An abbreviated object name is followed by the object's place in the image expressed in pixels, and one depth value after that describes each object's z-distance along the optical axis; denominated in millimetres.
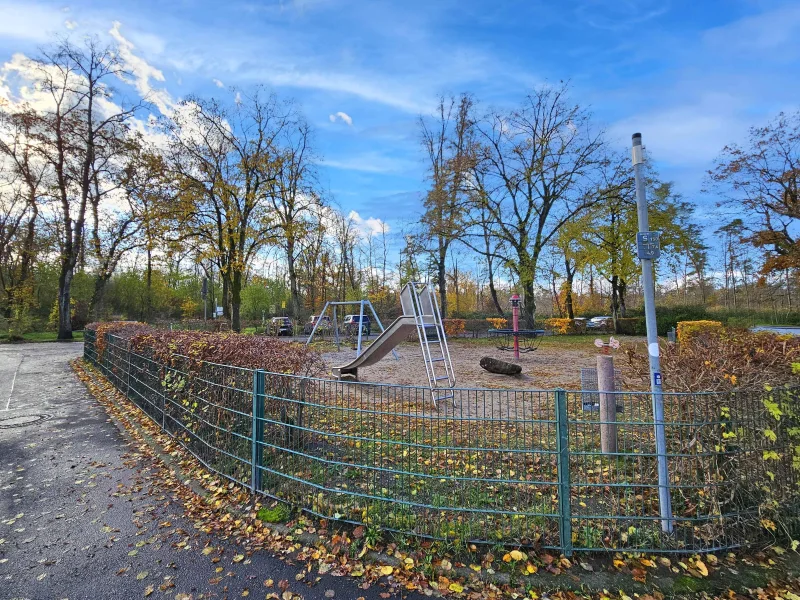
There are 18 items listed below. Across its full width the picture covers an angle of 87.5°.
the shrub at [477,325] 28794
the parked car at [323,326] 24797
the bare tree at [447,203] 24906
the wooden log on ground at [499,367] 10305
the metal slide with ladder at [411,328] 7657
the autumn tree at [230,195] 18984
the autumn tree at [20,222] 22469
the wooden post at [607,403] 3766
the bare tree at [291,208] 20625
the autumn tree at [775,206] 22828
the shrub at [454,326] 25678
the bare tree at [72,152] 22422
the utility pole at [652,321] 2824
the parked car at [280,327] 26644
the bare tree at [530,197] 25094
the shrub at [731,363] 2990
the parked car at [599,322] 31406
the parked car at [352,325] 25756
